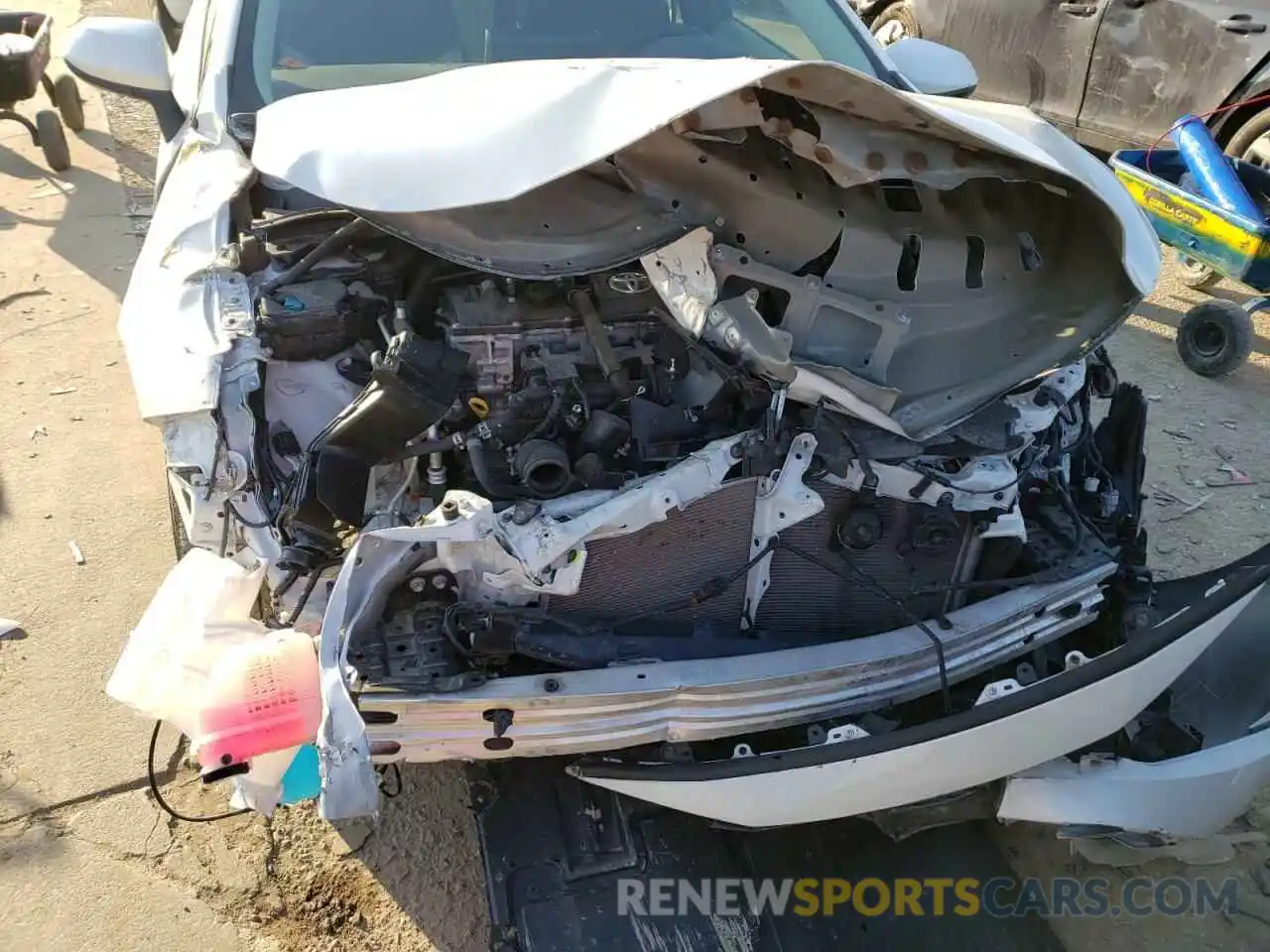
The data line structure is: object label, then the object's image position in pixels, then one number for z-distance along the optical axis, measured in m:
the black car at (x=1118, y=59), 5.36
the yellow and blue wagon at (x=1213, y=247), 4.53
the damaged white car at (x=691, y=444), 1.77
